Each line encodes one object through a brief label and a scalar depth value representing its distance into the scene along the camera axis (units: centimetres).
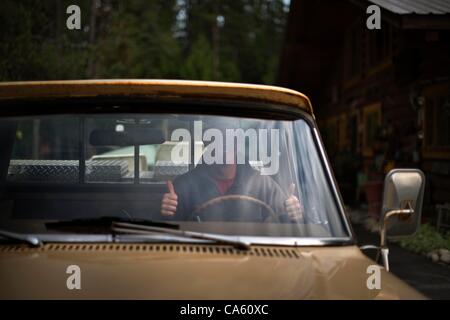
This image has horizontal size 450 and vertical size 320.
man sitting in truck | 262
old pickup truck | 207
